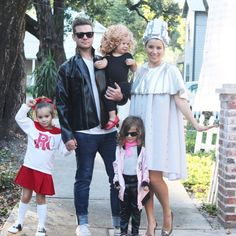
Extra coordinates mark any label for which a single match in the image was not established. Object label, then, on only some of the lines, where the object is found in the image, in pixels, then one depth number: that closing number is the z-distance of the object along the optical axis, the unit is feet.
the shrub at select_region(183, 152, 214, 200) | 24.31
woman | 15.55
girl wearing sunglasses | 15.25
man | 15.52
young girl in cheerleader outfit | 15.92
